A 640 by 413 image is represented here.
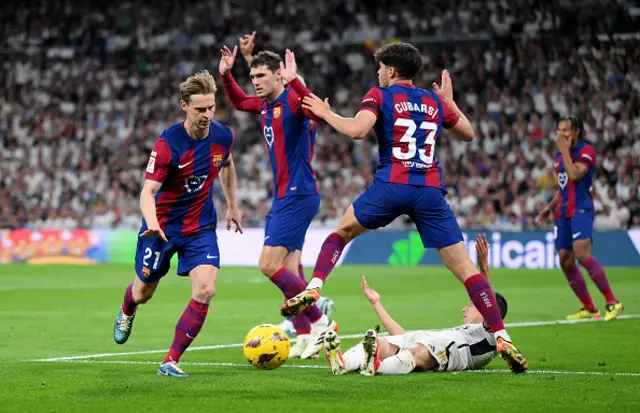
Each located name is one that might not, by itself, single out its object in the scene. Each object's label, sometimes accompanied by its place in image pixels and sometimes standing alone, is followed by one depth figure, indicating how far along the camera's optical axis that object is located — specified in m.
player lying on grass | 15.77
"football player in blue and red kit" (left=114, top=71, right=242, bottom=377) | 16.36
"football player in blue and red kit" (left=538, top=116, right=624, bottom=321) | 26.83
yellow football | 16.31
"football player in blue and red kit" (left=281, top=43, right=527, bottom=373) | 16.17
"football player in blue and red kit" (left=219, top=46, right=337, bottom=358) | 19.34
